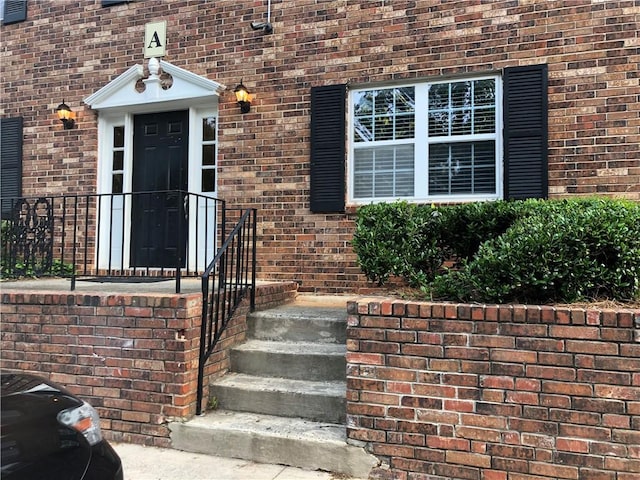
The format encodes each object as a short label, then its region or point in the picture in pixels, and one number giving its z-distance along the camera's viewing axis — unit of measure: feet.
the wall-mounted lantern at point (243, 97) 18.66
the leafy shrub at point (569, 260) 8.96
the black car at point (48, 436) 5.92
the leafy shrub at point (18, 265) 16.55
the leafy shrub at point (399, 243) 11.23
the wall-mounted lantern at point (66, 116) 20.98
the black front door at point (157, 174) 20.18
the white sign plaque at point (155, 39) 20.34
